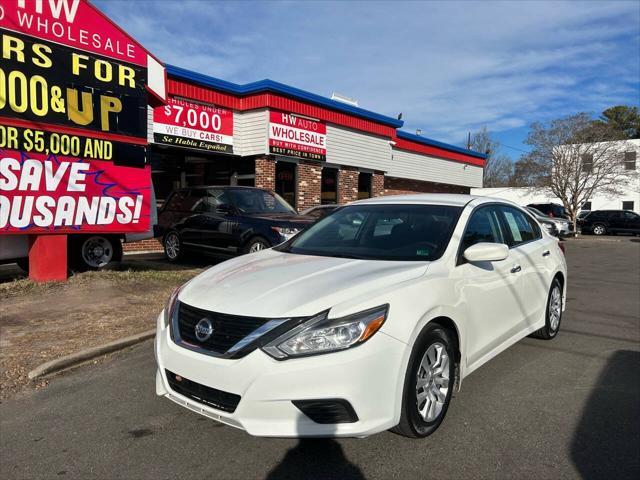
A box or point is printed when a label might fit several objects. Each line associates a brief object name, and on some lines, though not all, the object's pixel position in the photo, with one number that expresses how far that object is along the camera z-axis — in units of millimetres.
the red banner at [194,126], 12641
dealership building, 13164
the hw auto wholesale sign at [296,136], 14617
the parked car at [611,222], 30000
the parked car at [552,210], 27516
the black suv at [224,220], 9445
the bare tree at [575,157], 28047
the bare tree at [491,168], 65938
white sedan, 2648
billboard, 6777
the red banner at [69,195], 6898
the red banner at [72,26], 6707
